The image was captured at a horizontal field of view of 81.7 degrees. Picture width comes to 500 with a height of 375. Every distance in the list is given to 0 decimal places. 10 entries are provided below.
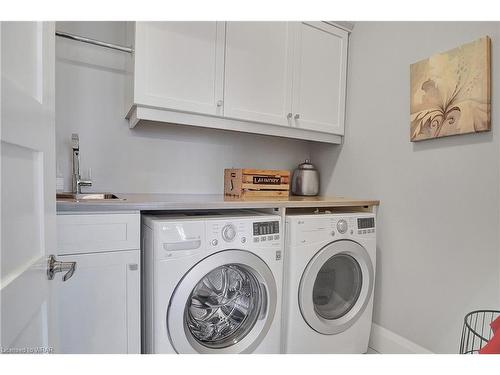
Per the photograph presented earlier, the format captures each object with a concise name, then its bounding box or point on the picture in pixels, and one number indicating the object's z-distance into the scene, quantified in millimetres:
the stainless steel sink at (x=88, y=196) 1607
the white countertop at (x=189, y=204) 1184
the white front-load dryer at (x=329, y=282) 1559
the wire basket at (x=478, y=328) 1382
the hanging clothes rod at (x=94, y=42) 1622
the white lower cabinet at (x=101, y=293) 1172
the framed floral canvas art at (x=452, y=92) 1391
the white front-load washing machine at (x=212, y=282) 1258
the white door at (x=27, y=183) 528
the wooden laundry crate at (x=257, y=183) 1837
